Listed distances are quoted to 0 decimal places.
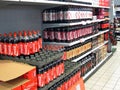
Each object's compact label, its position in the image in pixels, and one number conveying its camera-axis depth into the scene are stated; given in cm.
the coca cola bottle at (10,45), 138
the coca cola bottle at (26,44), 142
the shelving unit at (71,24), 187
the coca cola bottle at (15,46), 138
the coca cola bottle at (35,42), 151
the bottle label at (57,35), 214
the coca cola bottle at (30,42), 146
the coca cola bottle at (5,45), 140
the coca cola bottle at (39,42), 157
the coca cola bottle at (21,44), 141
